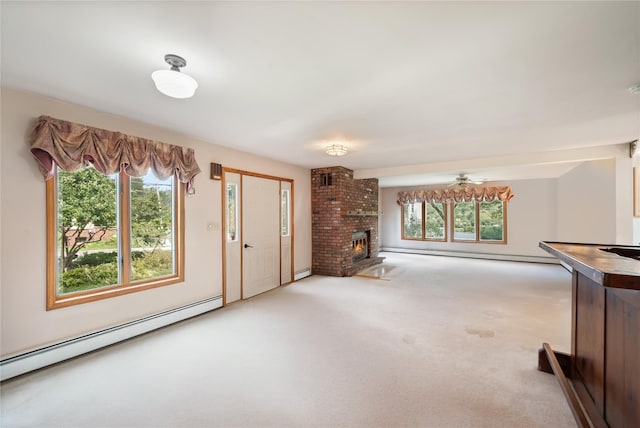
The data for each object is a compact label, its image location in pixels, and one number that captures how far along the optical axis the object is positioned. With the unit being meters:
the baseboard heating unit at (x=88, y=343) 2.20
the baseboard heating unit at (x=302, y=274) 5.49
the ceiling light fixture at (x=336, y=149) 3.71
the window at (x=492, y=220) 8.01
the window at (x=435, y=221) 9.01
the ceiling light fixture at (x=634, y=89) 2.17
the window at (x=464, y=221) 8.52
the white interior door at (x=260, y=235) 4.38
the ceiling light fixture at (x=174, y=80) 1.77
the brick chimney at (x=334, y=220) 5.77
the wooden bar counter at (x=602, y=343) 1.22
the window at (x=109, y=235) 2.51
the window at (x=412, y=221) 9.48
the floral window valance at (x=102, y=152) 2.29
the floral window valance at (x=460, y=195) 7.71
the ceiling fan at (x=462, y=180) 6.87
